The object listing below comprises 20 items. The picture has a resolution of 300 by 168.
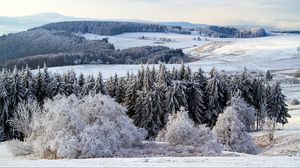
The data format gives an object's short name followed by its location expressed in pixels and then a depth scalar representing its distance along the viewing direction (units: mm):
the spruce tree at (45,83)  64375
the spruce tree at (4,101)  59719
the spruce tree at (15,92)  60188
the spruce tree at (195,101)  63625
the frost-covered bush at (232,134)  47531
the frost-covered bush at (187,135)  40531
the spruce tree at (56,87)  63750
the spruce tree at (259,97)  68750
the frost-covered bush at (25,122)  47219
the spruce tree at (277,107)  71125
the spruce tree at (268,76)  144938
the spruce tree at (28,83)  61144
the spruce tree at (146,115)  61312
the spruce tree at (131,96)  64250
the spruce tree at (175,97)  61344
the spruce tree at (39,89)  64000
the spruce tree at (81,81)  68375
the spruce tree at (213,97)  64312
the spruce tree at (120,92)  67000
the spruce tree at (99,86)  63878
